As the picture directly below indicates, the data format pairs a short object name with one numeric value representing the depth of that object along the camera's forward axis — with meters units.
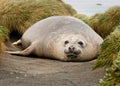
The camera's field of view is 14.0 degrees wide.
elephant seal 10.23
